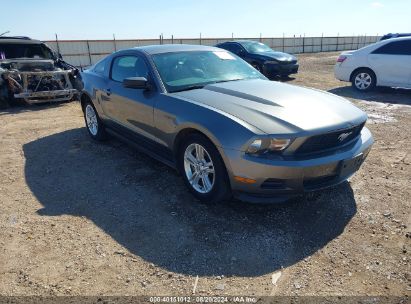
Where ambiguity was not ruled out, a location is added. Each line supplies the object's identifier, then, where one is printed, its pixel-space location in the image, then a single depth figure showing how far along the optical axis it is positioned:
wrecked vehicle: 8.84
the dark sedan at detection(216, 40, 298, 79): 12.48
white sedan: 9.31
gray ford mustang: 3.08
